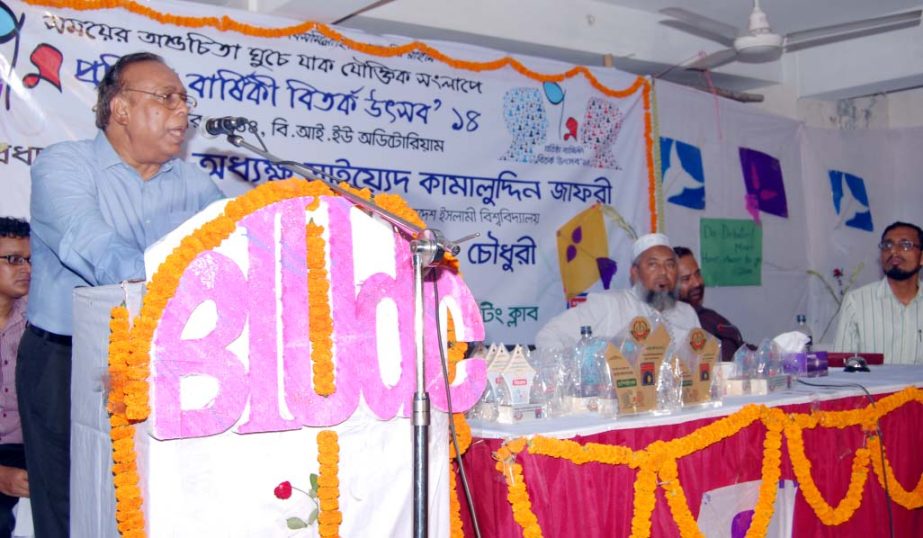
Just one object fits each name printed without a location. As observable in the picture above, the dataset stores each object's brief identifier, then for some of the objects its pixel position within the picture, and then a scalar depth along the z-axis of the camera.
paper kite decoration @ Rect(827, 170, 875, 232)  7.98
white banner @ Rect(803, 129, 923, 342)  7.83
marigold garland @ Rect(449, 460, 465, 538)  2.49
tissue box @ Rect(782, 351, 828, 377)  3.71
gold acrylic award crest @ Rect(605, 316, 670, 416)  2.91
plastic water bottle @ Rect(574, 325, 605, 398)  2.97
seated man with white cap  4.93
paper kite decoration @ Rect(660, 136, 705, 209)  6.44
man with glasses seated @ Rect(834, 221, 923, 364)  5.37
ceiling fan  5.27
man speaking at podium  2.36
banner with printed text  3.94
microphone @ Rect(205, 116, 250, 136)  2.06
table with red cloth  2.64
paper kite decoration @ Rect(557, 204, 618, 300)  5.71
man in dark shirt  5.62
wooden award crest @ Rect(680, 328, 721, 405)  3.13
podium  2.02
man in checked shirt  3.47
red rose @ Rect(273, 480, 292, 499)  2.14
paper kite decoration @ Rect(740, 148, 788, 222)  7.18
